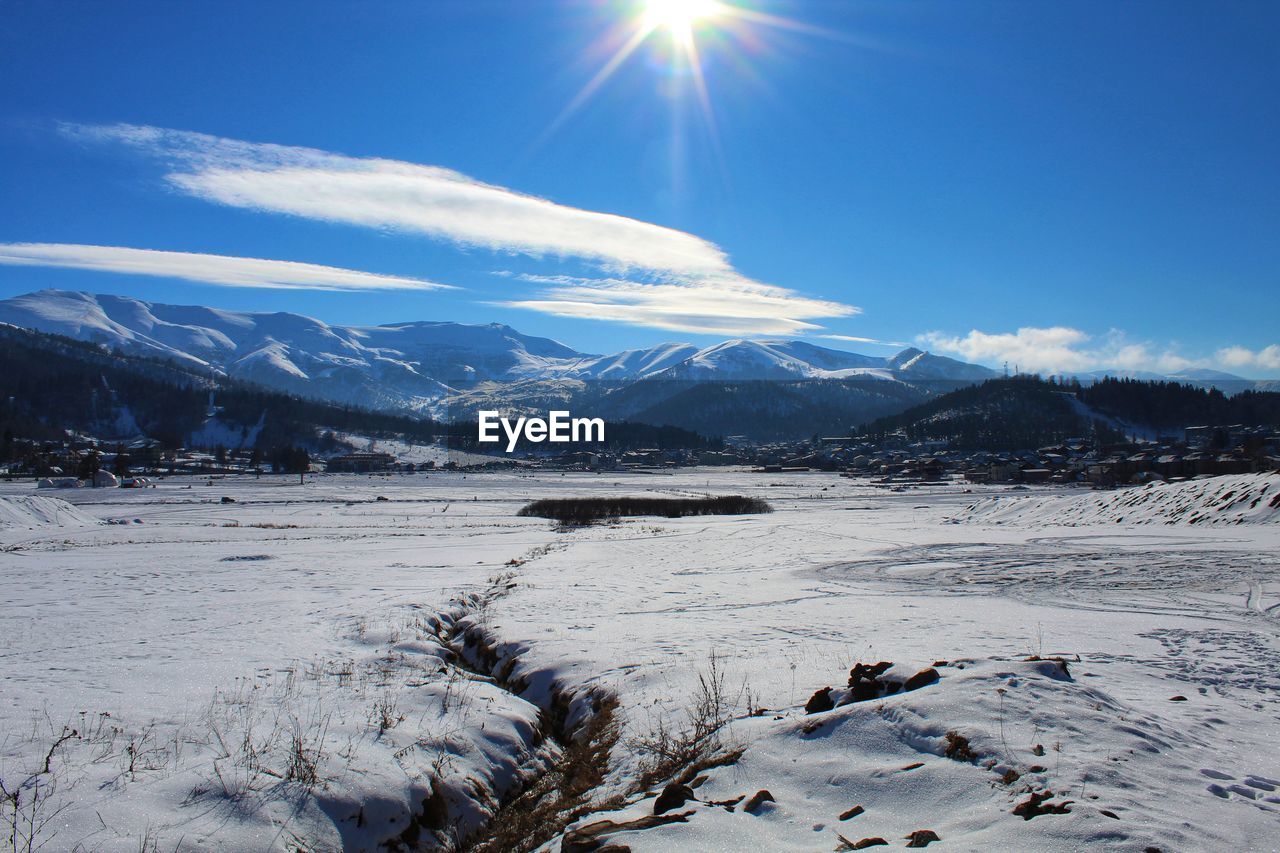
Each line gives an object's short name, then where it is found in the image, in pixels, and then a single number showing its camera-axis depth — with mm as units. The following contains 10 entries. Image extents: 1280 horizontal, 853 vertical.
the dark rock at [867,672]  9491
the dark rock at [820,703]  8993
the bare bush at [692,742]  8156
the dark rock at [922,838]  5734
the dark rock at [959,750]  7090
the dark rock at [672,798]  6918
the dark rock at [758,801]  6773
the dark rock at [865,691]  9047
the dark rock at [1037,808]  5871
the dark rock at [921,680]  9164
